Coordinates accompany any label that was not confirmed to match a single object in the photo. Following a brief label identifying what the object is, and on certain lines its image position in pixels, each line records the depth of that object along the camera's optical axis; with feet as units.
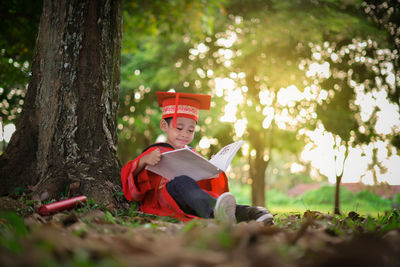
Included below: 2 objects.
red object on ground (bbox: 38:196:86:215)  7.94
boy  8.80
